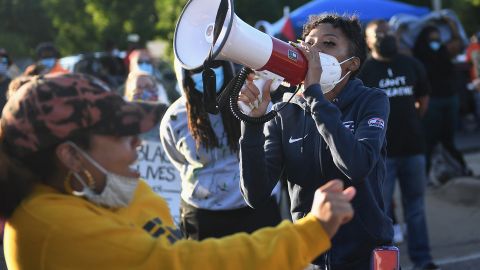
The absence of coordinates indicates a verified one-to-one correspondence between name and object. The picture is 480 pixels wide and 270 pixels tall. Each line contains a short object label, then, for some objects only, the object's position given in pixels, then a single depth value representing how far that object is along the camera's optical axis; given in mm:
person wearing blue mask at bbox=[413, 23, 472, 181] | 8258
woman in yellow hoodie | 1821
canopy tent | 10289
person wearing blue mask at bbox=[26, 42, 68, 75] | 9781
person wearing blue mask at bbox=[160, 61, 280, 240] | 3721
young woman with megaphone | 2576
